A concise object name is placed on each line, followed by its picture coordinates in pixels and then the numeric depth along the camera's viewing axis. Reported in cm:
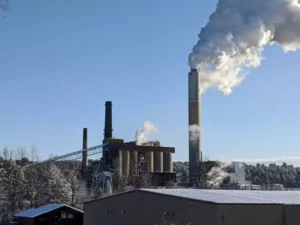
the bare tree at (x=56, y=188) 6366
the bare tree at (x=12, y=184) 6257
